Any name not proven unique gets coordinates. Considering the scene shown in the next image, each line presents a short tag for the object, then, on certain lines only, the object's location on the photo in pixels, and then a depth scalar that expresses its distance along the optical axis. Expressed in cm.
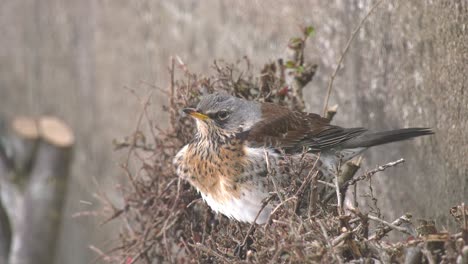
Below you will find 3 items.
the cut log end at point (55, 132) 1197
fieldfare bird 543
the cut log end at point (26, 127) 1207
